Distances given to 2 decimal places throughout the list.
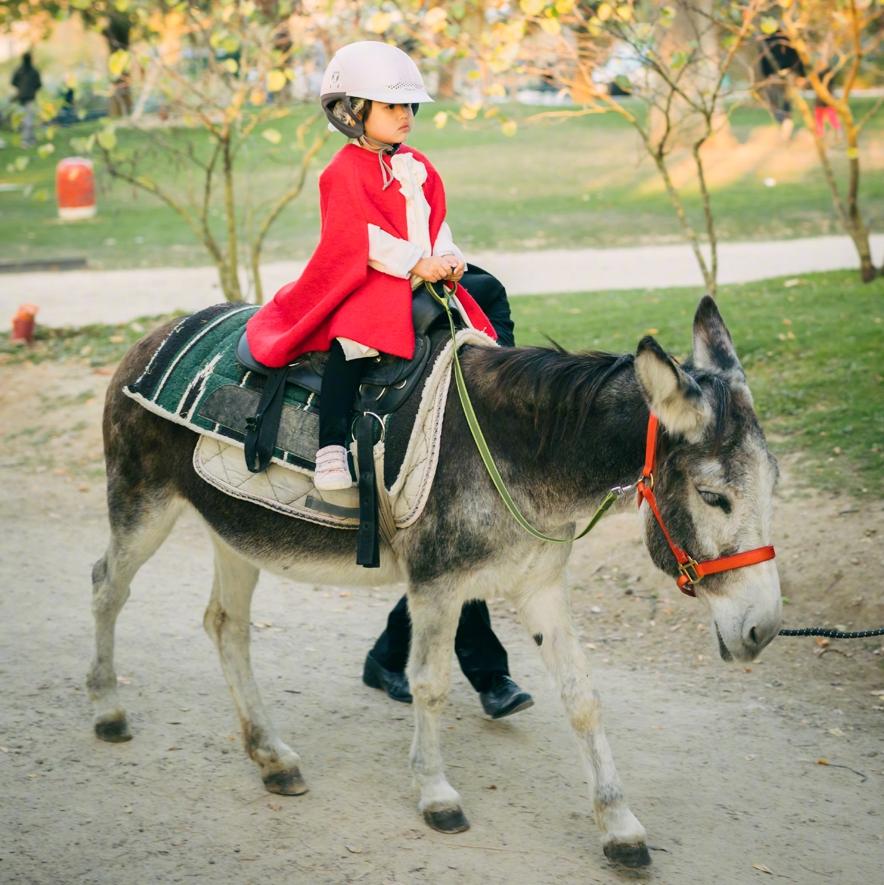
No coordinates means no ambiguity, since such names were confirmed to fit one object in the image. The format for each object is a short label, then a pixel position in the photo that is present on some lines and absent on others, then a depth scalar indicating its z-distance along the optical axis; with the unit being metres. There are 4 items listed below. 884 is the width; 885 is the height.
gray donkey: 3.61
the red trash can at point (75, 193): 22.33
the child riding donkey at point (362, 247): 4.14
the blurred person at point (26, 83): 28.52
